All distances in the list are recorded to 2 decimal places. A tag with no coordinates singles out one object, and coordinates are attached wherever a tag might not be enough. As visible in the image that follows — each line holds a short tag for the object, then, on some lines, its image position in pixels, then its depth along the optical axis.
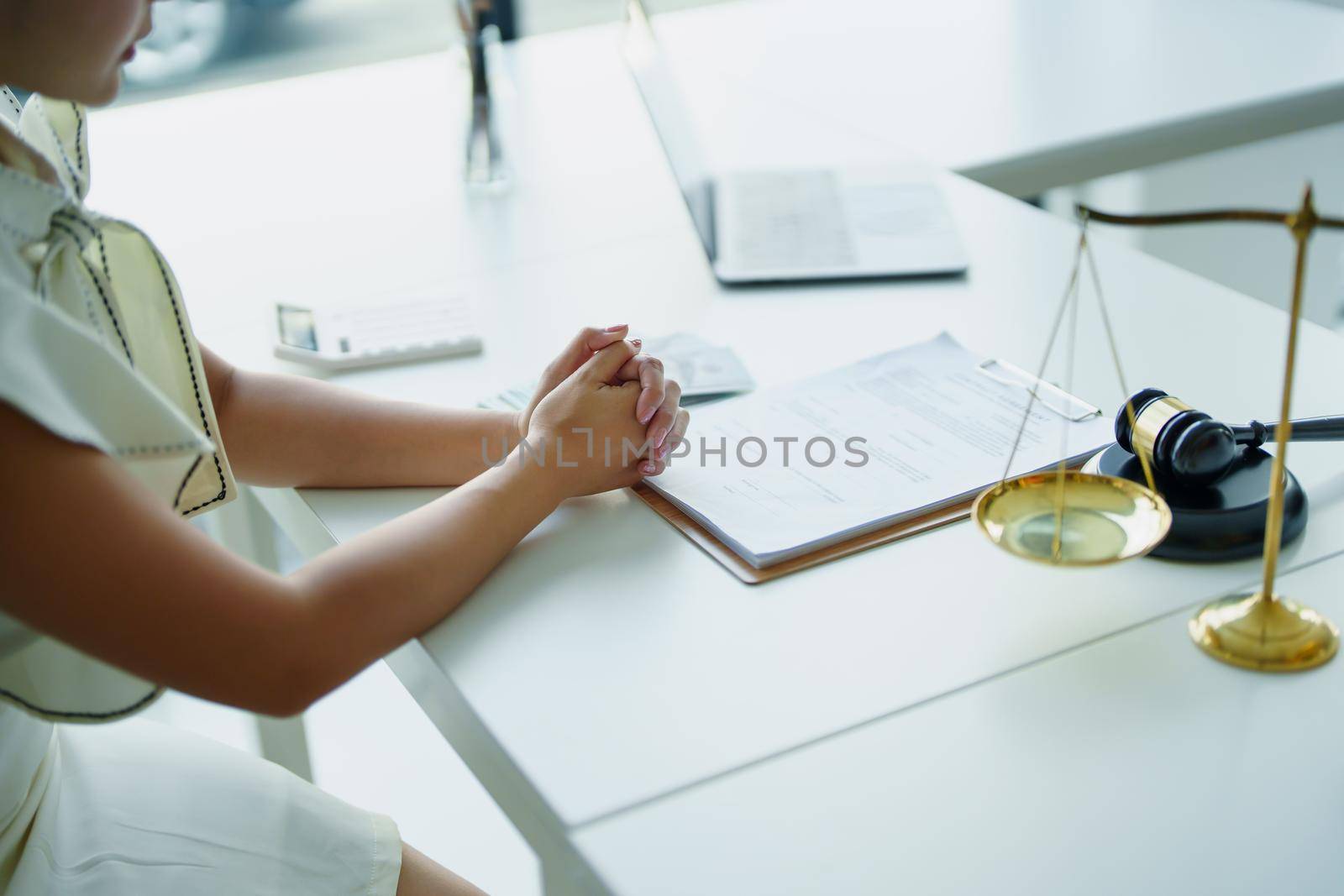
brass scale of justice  1.96
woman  1.92
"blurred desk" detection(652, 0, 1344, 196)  2.82
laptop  2.53
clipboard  2.09
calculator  2.42
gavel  2.08
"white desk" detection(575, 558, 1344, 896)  1.85
